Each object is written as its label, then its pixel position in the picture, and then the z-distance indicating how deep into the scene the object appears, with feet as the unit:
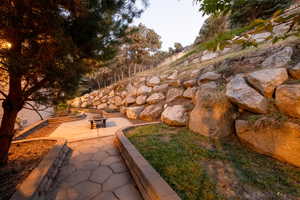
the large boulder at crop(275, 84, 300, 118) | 6.71
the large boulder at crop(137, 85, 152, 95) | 24.70
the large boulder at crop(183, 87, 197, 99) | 15.06
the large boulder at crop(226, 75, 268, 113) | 8.21
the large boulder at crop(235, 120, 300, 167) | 6.39
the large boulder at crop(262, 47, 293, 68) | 9.02
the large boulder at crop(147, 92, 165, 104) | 20.68
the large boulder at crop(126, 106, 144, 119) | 21.39
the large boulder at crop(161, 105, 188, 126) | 13.48
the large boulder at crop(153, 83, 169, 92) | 21.52
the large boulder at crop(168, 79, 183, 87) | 18.64
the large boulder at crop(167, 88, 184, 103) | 17.44
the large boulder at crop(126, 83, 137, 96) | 27.13
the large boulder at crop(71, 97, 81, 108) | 54.89
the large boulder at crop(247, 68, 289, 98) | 8.11
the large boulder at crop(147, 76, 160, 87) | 25.28
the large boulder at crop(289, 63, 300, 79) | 7.73
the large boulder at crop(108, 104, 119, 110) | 36.82
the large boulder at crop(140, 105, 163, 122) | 18.63
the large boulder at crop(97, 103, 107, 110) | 42.14
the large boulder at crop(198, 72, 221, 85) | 13.59
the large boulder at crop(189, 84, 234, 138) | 9.84
